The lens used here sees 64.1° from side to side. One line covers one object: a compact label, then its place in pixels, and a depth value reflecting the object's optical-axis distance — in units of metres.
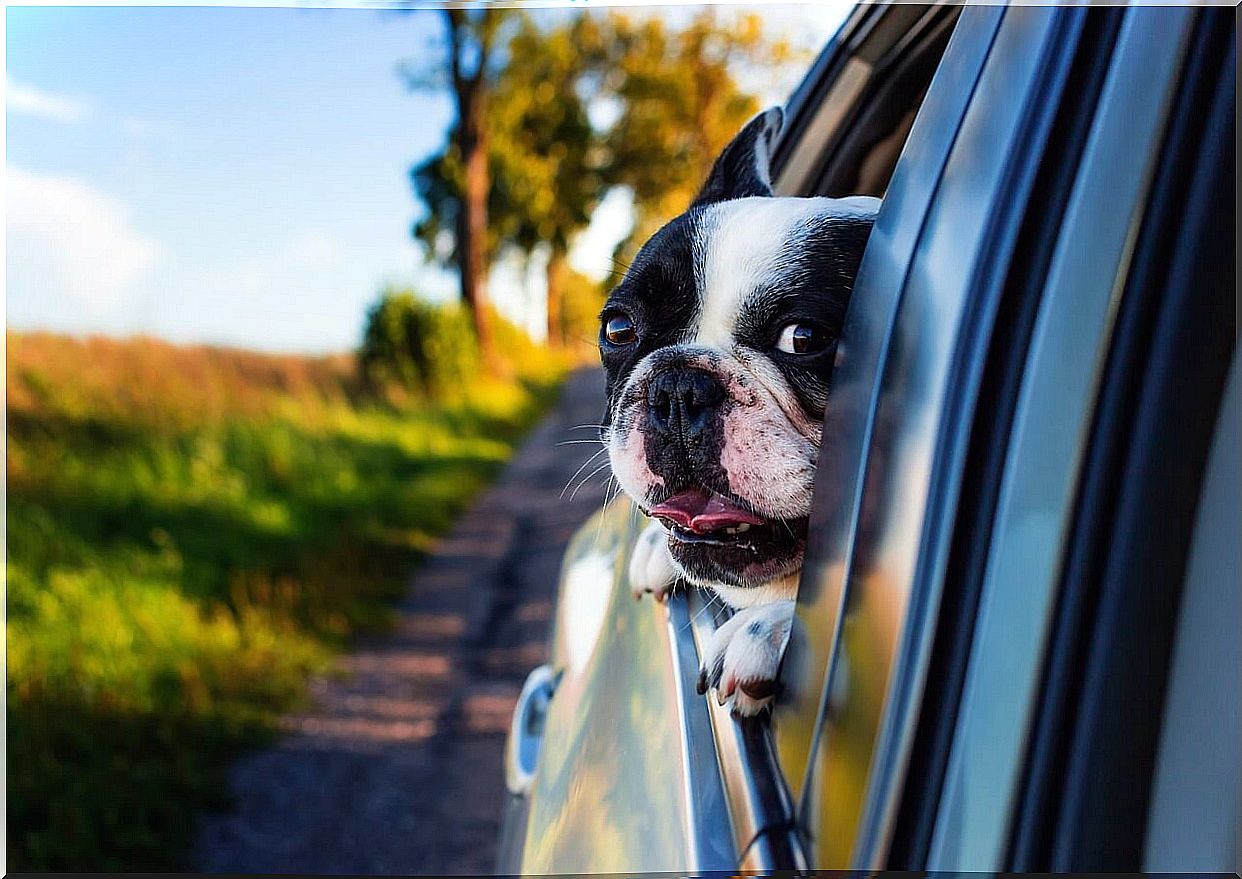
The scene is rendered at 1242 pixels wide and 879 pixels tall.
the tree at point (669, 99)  8.05
